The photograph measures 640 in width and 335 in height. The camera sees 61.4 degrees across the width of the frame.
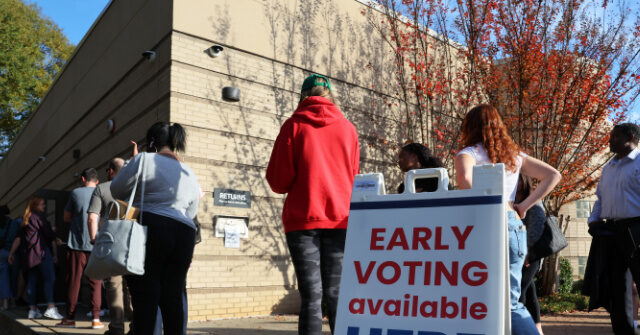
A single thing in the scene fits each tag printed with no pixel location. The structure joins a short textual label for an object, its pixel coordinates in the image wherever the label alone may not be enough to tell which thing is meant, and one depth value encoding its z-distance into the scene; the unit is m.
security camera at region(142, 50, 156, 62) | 8.64
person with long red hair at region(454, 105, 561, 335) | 2.97
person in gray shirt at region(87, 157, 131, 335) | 5.67
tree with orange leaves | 9.66
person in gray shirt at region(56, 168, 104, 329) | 6.85
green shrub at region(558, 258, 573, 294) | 12.41
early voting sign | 2.27
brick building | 8.12
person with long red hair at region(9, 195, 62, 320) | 8.02
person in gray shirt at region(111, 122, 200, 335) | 3.67
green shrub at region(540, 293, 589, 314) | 9.34
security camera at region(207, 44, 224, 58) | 8.41
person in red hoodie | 3.24
